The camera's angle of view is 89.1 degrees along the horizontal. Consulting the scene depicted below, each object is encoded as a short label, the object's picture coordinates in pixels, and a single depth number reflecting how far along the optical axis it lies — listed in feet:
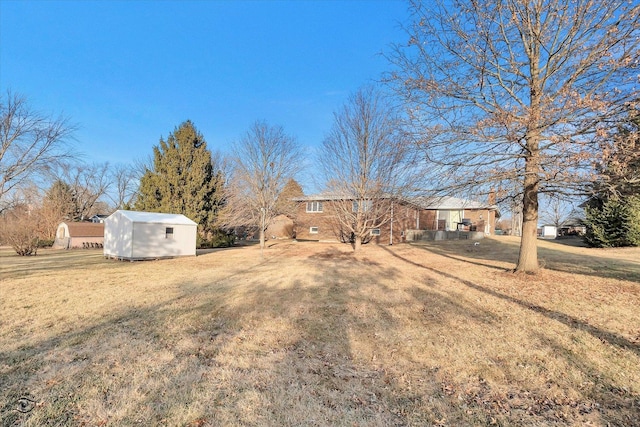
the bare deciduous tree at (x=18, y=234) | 68.23
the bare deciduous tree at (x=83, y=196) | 141.47
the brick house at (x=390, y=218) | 61.77
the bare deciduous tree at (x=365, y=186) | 56.18
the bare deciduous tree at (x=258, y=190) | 74.43
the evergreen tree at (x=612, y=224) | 59.57
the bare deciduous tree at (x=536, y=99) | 22.99
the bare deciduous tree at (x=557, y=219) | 181.70
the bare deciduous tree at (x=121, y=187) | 169.99
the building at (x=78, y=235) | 101.86
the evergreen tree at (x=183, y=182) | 85.15
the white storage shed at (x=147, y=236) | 55.52
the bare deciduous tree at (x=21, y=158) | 45.06
